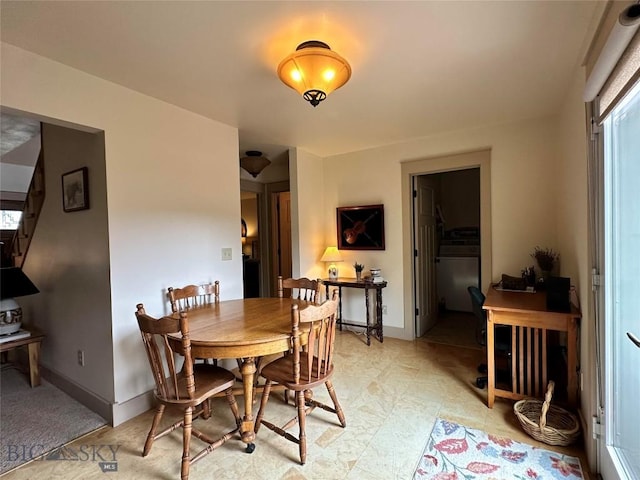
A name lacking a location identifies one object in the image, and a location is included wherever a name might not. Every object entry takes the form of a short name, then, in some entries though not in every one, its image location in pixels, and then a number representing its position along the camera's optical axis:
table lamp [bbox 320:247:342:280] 4.13
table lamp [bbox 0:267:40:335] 2.82
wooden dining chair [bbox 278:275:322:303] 2.74
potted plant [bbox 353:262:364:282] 4.00
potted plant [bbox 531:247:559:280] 2.93
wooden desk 2.15
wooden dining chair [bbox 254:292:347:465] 1.81
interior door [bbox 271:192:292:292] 5.45
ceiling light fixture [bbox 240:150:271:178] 4.16
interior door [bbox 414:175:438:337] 4.00
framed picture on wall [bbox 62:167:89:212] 2.36
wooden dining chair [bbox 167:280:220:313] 2.47
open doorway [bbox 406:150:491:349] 3.53
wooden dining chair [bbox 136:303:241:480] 1.65
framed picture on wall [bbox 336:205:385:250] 4.06
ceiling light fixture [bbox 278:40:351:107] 1.69
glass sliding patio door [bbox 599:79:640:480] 1.38
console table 3.79
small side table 2.82
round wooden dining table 1.74
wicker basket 1.91
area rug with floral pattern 1.71
